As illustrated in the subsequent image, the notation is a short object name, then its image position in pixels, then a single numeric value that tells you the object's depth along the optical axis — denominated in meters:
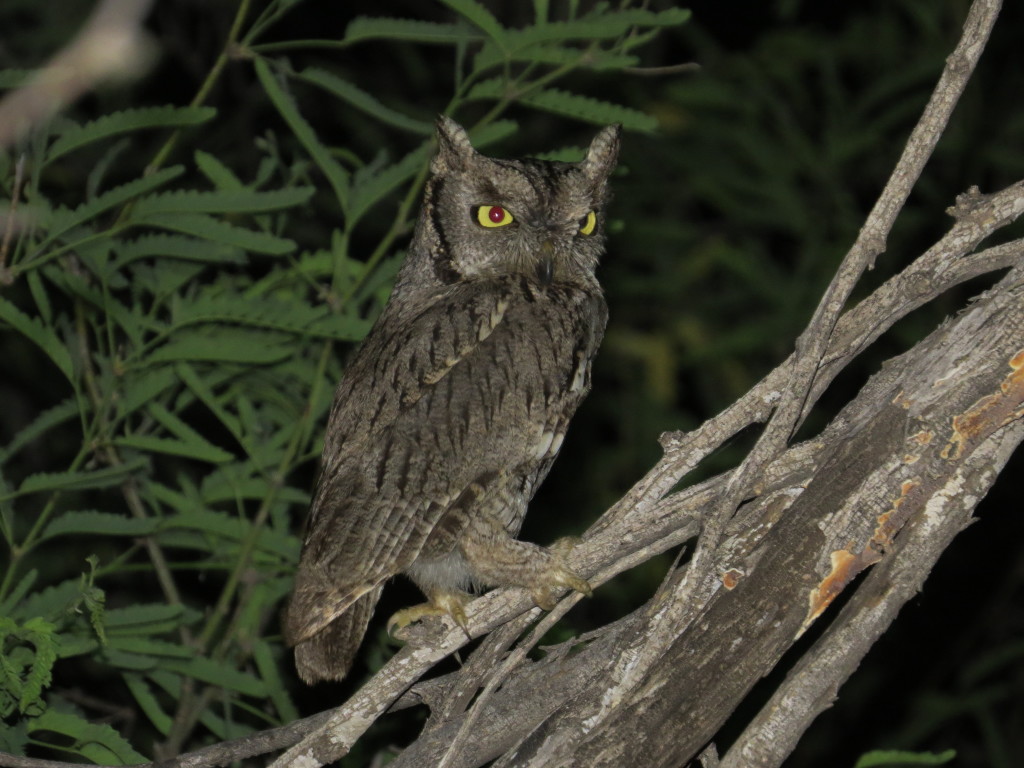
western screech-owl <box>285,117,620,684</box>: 4.24
